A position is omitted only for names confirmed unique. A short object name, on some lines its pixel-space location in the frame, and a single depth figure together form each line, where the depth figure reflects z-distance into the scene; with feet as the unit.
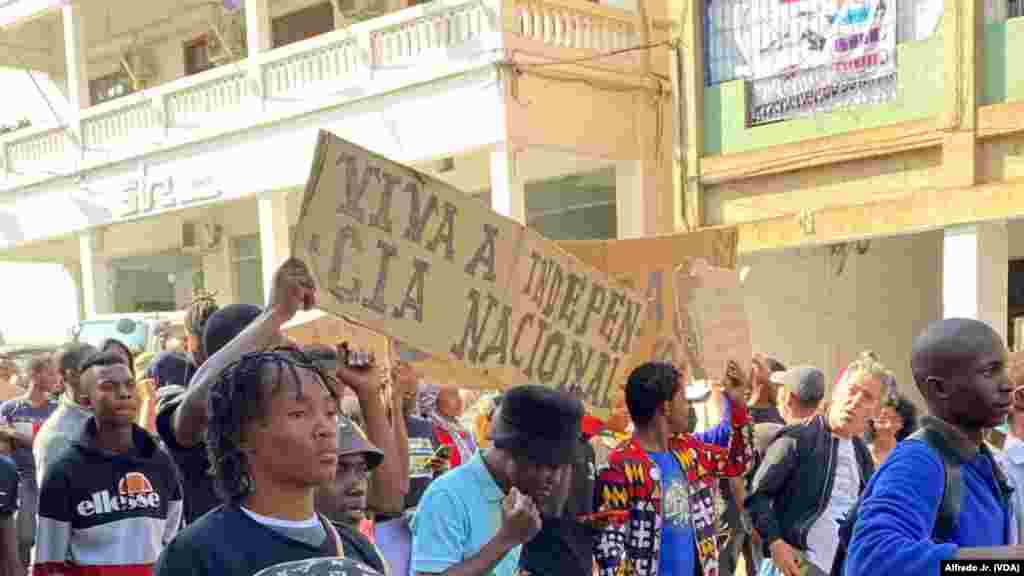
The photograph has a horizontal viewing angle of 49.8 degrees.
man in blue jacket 7.30
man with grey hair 16.26
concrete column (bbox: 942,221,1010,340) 34.99
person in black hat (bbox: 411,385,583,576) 8.89
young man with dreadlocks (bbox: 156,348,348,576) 6.32
